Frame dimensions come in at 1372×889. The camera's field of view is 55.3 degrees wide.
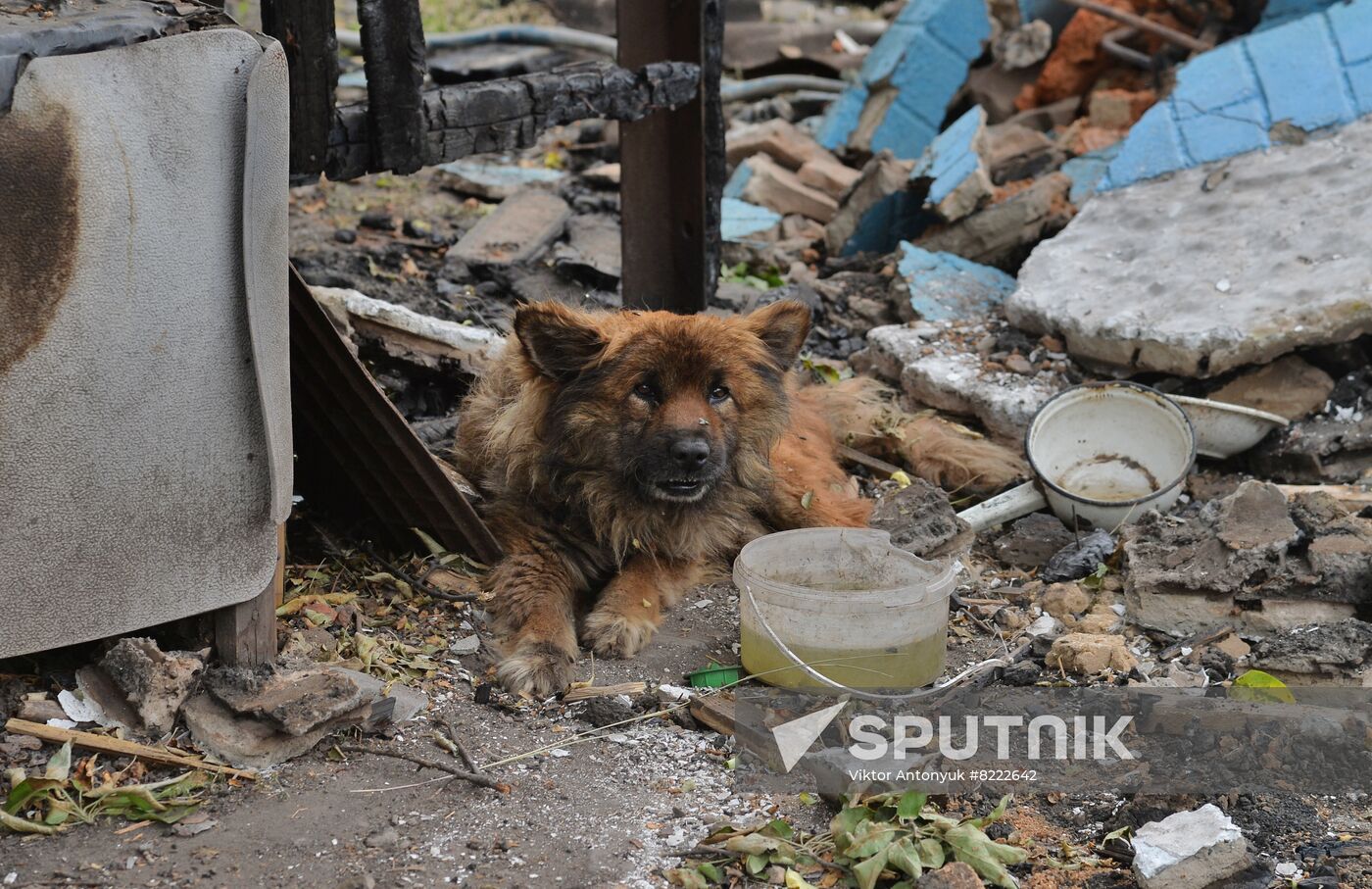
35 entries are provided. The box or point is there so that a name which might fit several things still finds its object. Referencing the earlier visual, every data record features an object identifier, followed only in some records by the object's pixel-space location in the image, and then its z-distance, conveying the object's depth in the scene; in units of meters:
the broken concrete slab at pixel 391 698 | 3.83
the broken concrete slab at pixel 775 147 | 9.83
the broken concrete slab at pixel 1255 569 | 4.61
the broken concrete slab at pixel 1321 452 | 5.81
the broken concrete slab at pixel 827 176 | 9.48
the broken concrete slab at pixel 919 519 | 5.09
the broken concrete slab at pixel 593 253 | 7.50
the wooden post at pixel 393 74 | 4.67
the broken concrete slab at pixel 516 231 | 7.60
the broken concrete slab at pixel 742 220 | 8.68
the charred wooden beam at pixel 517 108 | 4.69
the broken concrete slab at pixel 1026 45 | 10.13
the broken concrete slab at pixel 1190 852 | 3.12
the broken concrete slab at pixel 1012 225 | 7.72
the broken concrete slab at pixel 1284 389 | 6.08
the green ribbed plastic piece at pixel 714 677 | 4.35
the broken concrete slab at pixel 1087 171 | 7.96
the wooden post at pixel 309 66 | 4.38
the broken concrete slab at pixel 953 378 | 6.34
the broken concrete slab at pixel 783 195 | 9.33
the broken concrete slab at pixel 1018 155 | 8.66
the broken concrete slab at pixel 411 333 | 5.93
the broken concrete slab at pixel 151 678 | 3.56
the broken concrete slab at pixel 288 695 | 3.56
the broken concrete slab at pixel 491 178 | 9.19
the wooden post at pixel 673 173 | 6.44
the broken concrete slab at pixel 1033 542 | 5.39
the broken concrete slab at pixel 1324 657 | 4.02
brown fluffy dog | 4.75
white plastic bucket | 4.13
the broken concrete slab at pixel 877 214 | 8.39
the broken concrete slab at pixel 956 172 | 7.81
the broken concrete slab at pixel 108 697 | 3.59
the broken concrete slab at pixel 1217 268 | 6.00
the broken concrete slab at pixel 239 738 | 3.56
